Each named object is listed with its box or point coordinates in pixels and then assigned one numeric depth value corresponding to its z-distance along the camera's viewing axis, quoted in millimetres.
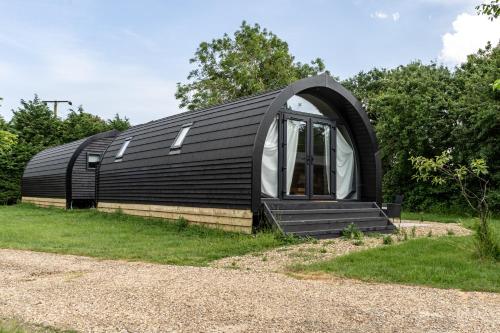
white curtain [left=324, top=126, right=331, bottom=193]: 12125
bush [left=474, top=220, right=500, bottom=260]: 6492
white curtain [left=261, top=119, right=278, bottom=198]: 10461
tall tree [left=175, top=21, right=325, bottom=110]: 32562
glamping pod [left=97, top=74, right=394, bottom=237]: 9805
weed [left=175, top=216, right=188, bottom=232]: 11374
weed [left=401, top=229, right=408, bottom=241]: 8959
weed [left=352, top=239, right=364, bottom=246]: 8375
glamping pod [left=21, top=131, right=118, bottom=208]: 19719
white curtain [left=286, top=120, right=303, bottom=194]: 11029
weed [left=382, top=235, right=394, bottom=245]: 8391
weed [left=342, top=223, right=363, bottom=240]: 9594
